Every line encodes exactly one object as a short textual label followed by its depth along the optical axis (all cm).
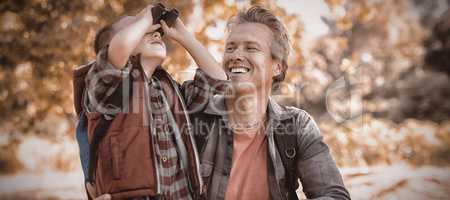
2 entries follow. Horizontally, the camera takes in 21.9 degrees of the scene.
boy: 293
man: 313
